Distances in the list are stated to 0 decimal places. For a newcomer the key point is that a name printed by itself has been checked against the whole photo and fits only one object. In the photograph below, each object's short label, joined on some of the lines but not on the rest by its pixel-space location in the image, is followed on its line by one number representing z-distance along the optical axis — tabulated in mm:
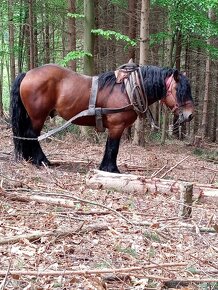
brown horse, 7203
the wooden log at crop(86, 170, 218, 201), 5602
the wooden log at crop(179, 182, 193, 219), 4655
